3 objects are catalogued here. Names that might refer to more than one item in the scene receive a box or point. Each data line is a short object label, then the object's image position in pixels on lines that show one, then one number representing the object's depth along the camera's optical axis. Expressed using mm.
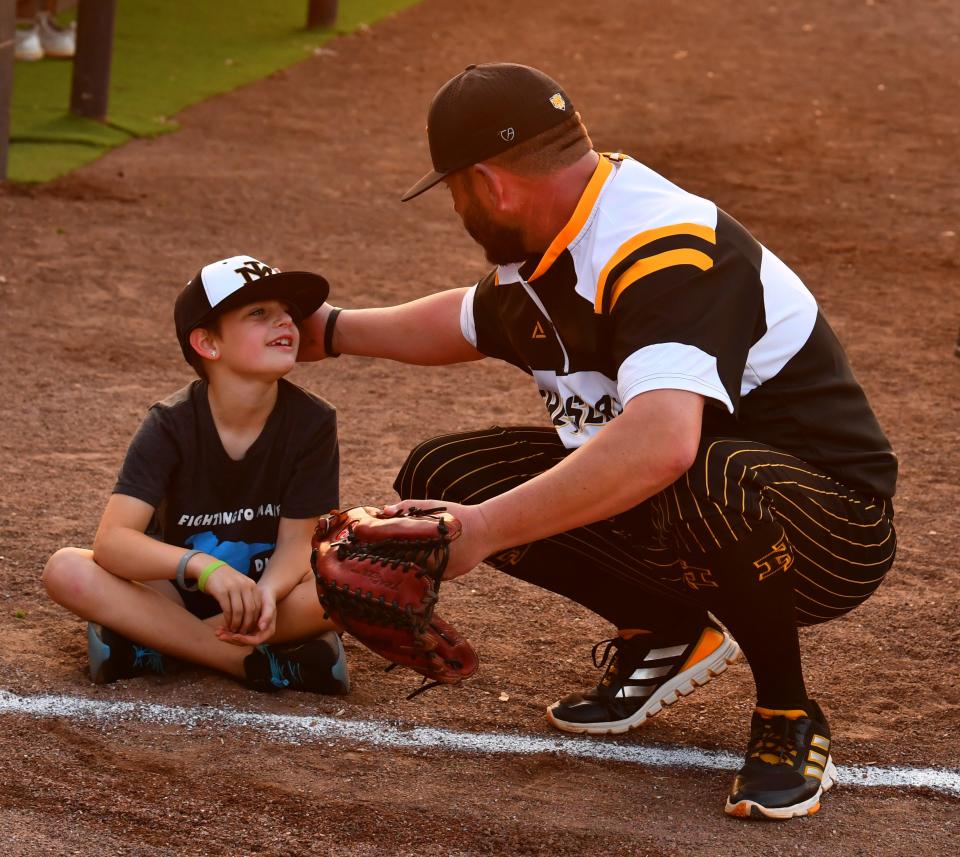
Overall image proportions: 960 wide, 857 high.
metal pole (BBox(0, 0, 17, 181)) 15633
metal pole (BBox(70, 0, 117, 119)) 18172
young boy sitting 6492
